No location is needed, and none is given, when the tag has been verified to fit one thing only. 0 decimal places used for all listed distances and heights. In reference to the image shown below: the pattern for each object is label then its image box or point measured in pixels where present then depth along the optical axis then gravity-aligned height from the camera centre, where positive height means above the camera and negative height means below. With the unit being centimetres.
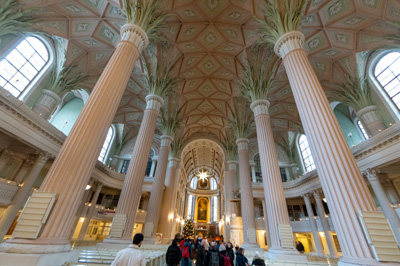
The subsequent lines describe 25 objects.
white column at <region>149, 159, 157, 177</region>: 2014 +612
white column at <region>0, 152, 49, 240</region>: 902 +106
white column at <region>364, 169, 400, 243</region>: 880 +184
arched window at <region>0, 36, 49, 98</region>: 1022 +829
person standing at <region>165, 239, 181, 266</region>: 482 -66
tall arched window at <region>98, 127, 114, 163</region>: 1912 +751
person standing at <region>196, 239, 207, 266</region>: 643 -81
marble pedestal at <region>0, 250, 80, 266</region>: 311 -63
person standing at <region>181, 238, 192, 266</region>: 591 -73
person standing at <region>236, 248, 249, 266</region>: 491 -65
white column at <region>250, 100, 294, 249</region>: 748 +234
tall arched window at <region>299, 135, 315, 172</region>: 1770 +746
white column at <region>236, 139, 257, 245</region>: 1143 +186
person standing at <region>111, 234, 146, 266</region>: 212 -34
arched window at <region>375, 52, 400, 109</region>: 1090 +929
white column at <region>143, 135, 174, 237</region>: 1110 +229
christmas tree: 2513 +0
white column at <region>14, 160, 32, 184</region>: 1183 +281
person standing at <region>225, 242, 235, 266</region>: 575 -56
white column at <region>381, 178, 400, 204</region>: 1095 +284
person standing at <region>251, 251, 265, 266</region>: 416 -58
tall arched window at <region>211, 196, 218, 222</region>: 3644 +402
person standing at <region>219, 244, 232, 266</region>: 527 -70
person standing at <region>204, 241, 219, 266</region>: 578 -75
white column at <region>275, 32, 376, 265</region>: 387 +171
